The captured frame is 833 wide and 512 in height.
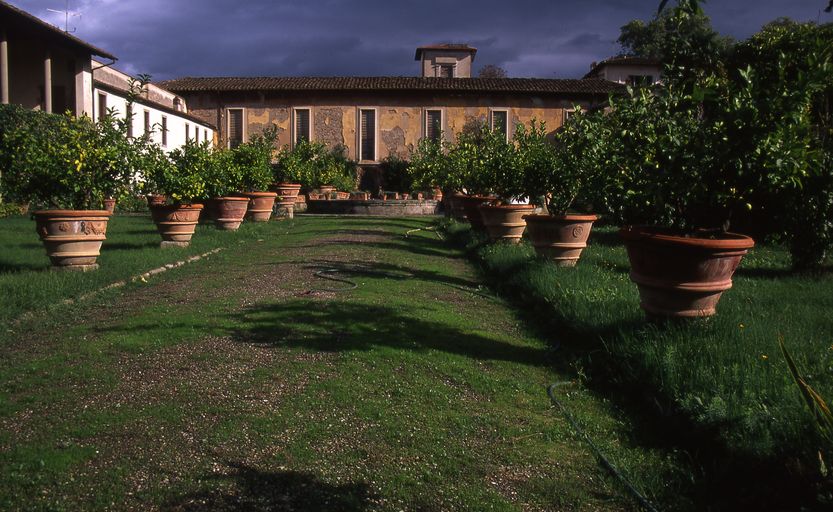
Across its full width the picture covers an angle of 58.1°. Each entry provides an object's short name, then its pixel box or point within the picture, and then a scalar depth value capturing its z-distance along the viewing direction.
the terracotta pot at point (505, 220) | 12.68
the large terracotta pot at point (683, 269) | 5.07
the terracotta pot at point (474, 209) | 15.32
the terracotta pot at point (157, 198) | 21.58
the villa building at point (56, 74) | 22.34
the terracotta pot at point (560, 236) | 9.76
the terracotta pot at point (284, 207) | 22.86
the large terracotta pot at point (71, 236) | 9.01
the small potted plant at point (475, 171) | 14.35
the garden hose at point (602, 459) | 3.22
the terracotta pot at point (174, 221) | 12.41
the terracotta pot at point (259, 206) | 19.66
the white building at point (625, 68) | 44.47
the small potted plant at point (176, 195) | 11.78
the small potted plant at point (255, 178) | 19.27
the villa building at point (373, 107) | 36.25
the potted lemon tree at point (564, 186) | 9.61
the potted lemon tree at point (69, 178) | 9.09
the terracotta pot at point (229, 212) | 16.09
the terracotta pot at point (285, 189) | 23.94
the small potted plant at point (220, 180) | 13.62
